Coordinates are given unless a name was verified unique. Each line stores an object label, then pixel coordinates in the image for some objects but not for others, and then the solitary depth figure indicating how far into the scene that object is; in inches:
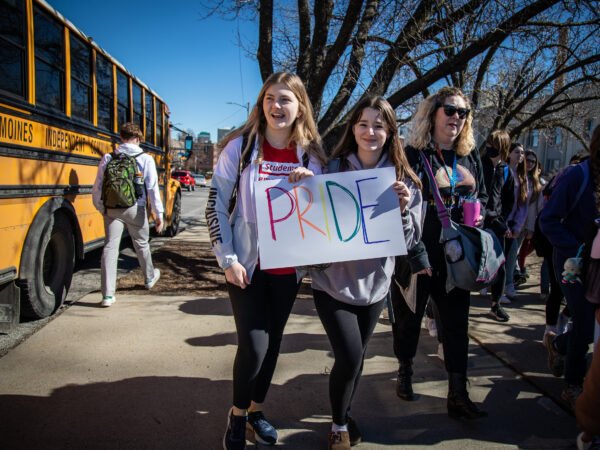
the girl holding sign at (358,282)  86.8
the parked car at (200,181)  1875.0
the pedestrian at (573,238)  108.7
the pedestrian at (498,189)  125.5
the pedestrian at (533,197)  217.0
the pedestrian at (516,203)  201.3
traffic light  423.2
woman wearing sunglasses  105.0
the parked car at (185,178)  1405.6
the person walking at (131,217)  180.5
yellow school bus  147.3
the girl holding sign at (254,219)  85.4
